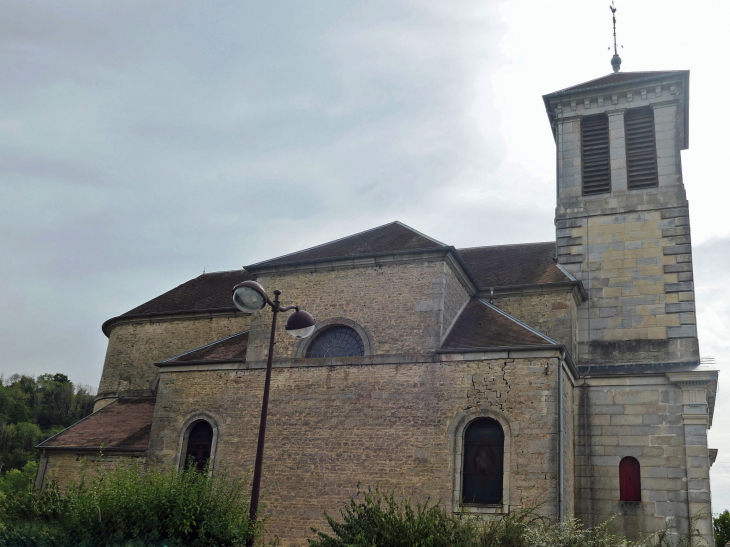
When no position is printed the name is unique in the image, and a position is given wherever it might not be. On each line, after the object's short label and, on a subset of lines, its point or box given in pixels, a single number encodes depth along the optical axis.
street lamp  8.73
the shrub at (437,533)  8.86
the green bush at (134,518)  8.87
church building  12.50
